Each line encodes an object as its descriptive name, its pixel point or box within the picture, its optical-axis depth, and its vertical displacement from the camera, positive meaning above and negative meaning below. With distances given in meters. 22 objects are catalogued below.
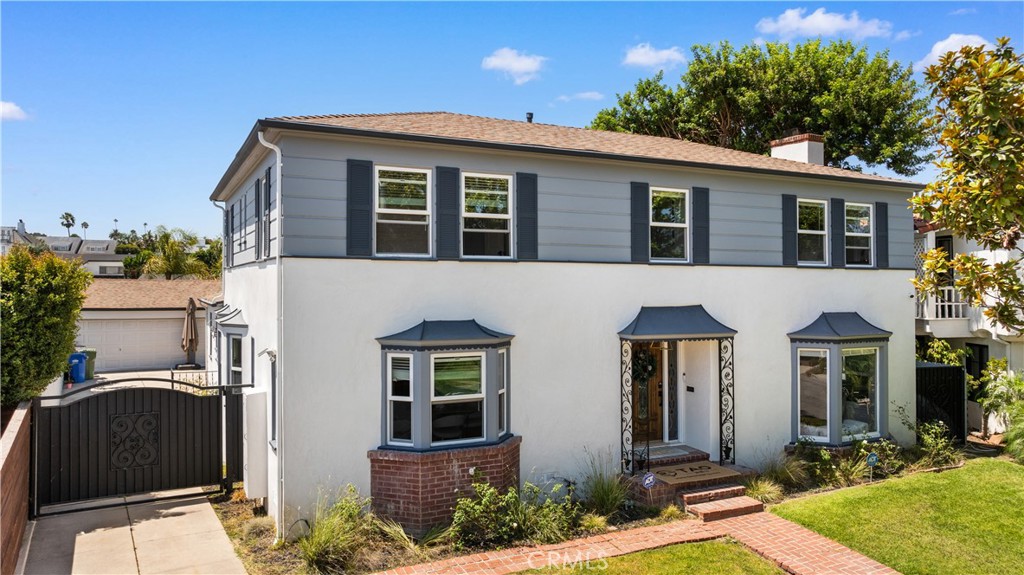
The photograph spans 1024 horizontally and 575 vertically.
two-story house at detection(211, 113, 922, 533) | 9.24 -0.13
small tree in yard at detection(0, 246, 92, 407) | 9.13 -0.32
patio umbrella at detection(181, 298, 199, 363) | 22.88 -1.29
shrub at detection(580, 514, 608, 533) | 9.57 -3.52
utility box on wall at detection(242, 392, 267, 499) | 9.88 -2.34
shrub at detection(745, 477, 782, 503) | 10.88 -3.43
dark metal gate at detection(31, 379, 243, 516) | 9.93 -2.42
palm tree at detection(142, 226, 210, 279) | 36.59 +1.95
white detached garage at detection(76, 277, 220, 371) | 24.84 -1.25
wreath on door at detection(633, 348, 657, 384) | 12.07 -1.37
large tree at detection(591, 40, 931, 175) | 24.22 +7.97
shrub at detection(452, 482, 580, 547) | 8.98 -3.31
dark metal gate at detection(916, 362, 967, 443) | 14.48 -2.32
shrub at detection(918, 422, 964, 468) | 12.85 -3.21
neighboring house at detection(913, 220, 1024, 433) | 15.68 -0.94
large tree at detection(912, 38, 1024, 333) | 7.18 +1.59
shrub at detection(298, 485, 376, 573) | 8.20 -3.24
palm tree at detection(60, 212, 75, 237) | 108.36 +13.40
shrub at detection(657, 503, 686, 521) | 10.13 -3.55
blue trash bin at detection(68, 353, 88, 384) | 20.50 -2.33
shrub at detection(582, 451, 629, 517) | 10.18 -3.23
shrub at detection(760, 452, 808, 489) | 11.55 -3.30
